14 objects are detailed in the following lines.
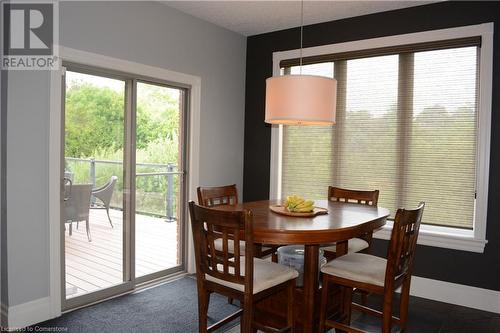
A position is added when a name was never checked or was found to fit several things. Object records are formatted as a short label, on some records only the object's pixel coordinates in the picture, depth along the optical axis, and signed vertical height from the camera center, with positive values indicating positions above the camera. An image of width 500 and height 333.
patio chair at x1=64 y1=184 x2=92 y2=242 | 3.11 -0.45
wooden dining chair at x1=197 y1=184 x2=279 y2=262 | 3.05 -0.40
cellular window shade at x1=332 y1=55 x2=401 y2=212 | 3.79 +0.25
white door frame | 2.88 -0.09
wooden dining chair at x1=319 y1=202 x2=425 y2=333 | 2.24 -0.72
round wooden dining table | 2.12 -0.42
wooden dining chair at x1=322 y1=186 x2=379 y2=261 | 3.19 -0.40
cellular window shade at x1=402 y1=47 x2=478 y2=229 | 3.41 +0.19
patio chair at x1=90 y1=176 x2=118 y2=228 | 3.34 -0.37
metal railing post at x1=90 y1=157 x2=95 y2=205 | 3.25 -0.17
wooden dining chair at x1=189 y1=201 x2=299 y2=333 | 2.06 -0.69
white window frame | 3.25 +0.11
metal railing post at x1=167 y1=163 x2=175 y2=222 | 3.96 -0.42
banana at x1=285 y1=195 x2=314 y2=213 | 2.64 -0.35
